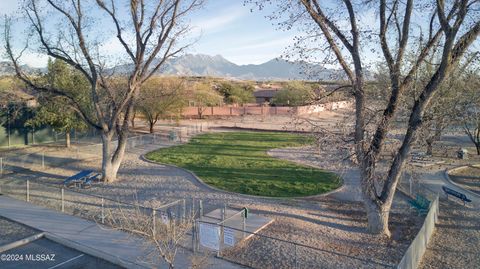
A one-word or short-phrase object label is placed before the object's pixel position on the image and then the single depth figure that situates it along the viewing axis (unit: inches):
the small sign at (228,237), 404.2
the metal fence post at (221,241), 405.7
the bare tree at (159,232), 309.1
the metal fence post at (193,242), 416.5
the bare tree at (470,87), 812.9
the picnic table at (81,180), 699.4
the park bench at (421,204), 542.9
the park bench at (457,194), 591.8
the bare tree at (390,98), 453.1
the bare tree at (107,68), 719.1
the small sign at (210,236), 402.6
